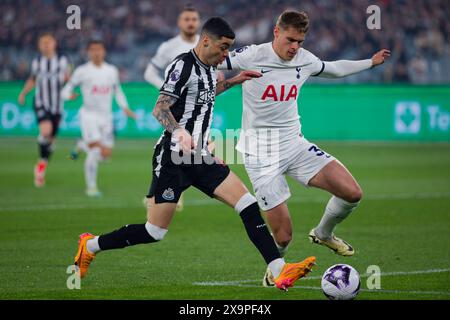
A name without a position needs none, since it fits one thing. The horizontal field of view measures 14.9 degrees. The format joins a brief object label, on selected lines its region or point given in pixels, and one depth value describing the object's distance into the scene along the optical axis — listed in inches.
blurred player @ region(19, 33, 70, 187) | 1362.0
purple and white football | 528.3
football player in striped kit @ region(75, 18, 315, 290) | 556.9
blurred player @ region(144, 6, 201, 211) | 944.6
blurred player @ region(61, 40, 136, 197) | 1213.7
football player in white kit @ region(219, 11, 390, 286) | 638.7
